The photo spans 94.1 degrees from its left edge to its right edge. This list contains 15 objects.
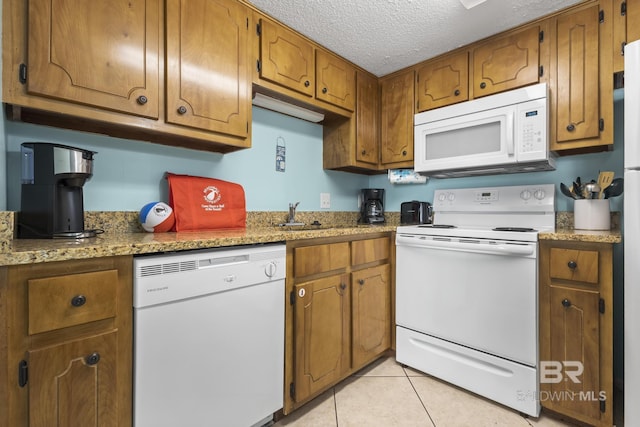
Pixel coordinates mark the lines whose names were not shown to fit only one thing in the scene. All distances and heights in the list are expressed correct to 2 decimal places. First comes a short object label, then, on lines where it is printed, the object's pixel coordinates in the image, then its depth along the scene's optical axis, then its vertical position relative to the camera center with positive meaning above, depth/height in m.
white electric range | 1.53 -0.48
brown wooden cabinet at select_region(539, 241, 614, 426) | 1.37 -0.57
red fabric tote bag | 1.57 +0.05
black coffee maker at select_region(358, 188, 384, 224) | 2.61 +0.05
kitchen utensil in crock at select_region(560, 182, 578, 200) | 1.73 +0.12
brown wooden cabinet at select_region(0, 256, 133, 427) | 0.79 -0.38
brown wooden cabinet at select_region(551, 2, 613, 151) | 1.58 +0.72
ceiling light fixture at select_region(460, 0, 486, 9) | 1.55 +1.10
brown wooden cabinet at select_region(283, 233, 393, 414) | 1.47 -0.56
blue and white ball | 1.44 -0.02
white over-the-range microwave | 1.71 +0.48
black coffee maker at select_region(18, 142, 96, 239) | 1.10 +0.09
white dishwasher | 1.00 -0.48
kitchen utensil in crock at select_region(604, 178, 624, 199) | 1.57 +0.12
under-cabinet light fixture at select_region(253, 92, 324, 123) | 1.90 +0.72
